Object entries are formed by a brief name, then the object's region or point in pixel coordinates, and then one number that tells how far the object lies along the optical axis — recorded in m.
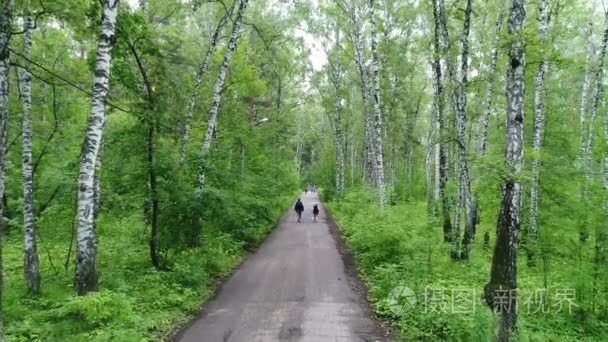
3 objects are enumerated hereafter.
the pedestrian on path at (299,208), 23.47
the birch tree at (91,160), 6.64
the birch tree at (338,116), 26.34
